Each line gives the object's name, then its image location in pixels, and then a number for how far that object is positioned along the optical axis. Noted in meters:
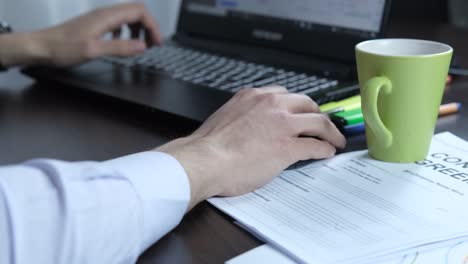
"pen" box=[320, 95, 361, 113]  1.13
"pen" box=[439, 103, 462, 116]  1.18
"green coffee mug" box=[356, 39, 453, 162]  1.02
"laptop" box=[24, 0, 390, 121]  1.22
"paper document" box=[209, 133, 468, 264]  0.91
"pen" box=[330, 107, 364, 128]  1.10
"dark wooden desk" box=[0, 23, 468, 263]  0.93
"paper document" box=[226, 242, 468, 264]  0.89
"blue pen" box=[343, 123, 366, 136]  1.11
